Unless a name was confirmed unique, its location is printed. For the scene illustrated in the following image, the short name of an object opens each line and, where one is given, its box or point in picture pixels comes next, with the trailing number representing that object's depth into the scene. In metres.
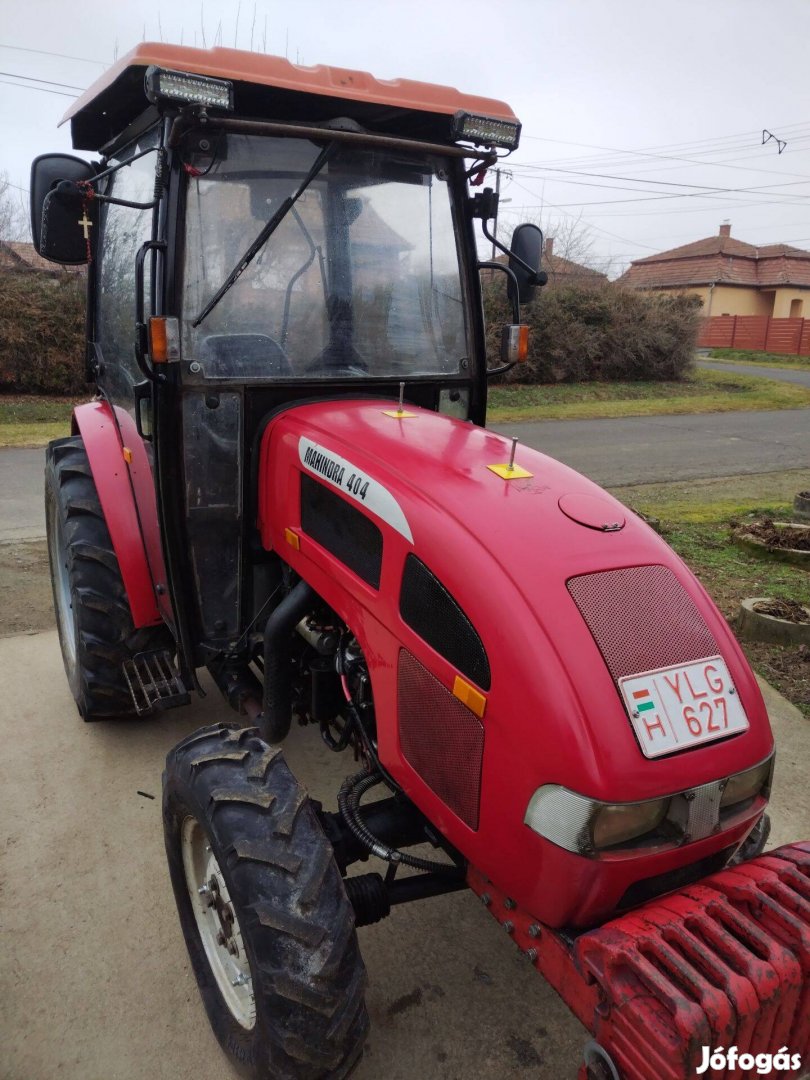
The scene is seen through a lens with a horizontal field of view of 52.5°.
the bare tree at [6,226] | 22.66
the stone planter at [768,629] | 4.42
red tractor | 1.61
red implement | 1.40
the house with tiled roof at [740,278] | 39.94
